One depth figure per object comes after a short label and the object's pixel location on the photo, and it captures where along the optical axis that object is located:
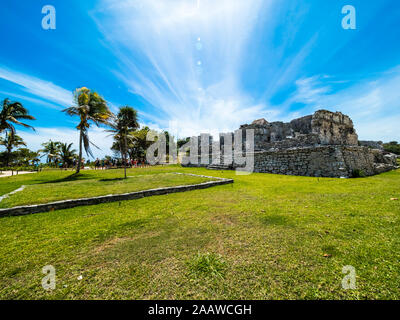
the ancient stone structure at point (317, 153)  9.78
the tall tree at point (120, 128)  11.74
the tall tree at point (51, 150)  37.85
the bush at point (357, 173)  9.37
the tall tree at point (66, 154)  35.09
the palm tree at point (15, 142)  26.60
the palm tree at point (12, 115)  16.97
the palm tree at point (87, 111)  13.97
